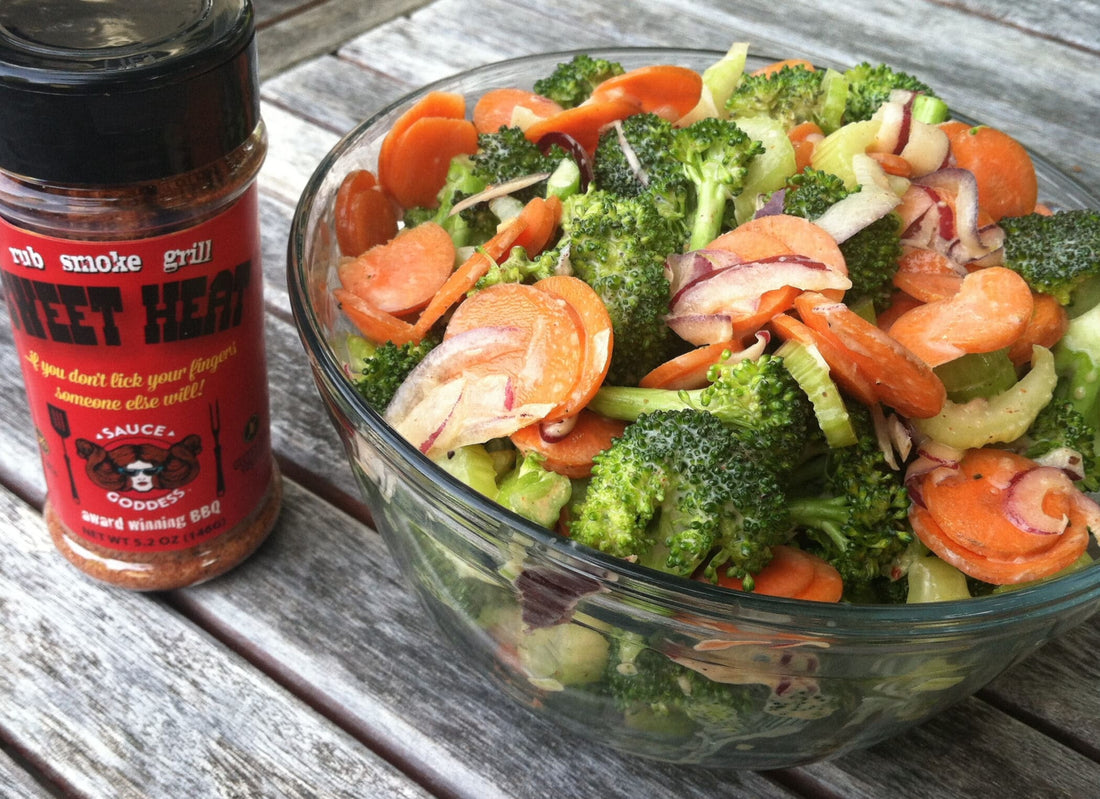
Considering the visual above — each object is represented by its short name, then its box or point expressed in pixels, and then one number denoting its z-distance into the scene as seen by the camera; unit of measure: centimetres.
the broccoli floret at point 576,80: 35
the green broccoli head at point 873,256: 28
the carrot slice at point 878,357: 25
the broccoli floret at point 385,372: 28
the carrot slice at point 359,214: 32
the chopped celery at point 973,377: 28
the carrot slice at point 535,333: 26
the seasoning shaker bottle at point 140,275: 25
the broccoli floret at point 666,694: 25
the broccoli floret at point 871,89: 34
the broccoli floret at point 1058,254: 29
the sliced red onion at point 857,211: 28
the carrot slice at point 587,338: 26
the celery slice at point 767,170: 31
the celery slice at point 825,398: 26
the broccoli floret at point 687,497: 24
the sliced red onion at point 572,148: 32
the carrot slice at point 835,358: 26
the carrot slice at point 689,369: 27
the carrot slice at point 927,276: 29
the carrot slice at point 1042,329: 29
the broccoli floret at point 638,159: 31
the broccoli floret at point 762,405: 25
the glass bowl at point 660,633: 22
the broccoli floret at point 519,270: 28
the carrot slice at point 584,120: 33
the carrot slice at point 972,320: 27
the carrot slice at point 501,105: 35
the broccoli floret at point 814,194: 29
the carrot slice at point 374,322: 29
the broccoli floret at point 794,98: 34
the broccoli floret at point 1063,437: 27
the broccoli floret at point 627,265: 27
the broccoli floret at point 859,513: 25
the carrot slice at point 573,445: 26
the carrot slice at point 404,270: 30
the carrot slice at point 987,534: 25
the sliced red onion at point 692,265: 28
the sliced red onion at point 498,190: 31
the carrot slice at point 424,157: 33
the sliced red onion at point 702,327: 27
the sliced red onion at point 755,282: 26
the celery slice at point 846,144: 31
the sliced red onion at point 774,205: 30
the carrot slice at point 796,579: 25
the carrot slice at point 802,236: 27
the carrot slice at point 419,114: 33
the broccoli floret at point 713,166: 30
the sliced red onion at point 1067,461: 27
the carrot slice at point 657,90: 33
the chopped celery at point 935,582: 26
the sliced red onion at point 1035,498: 25
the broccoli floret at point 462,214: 32
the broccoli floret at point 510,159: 32
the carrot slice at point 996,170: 33
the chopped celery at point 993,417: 27
